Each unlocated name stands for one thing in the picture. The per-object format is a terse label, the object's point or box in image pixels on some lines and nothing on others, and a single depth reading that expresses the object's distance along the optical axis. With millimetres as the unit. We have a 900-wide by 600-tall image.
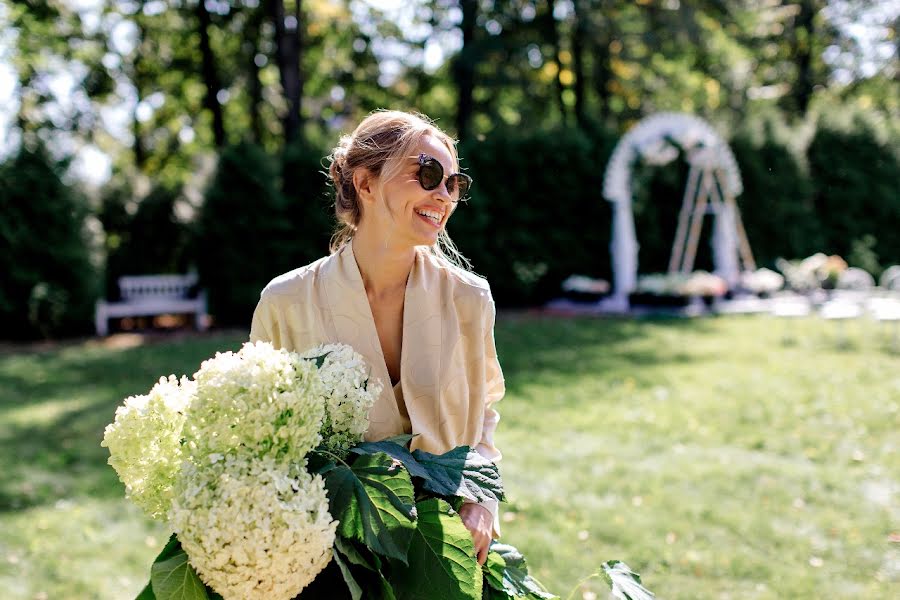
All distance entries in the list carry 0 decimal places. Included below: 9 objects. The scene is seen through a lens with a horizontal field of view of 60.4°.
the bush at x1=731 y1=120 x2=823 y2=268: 17250
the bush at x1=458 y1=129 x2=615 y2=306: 15195
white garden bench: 13258
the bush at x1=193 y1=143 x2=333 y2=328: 13141
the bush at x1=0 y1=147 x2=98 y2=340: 12086
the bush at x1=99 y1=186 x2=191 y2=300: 13844
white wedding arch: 14930
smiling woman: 2105
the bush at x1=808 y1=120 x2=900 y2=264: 18531
